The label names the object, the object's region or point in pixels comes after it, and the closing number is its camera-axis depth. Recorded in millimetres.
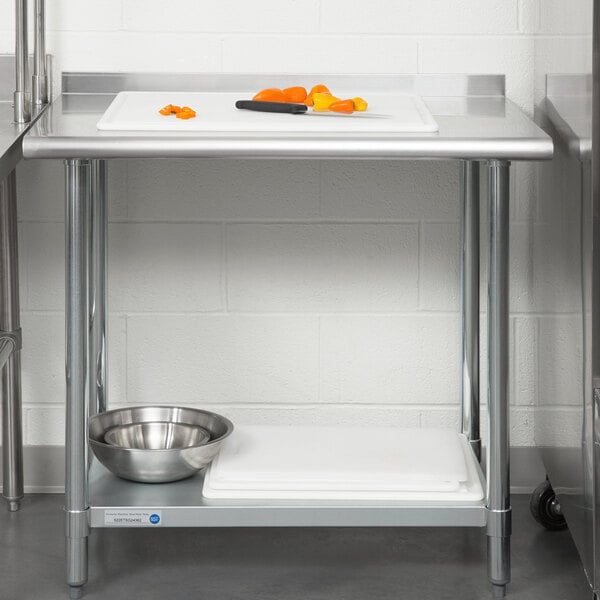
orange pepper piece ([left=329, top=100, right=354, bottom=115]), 3653
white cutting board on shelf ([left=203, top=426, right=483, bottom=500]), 3699
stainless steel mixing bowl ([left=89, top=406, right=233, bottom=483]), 3738
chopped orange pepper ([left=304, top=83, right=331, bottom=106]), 3807
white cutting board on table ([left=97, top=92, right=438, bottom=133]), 3360
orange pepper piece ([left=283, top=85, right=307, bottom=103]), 3807
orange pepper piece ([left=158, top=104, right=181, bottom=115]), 3587
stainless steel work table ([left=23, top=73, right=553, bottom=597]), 3225
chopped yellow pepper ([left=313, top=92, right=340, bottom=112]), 3666
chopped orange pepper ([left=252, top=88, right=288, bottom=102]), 3817
